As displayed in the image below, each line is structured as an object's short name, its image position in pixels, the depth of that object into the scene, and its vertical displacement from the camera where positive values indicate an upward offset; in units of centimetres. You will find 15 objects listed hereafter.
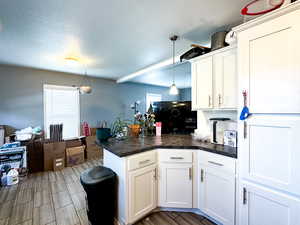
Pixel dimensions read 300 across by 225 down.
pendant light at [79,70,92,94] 432 +92
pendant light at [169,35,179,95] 242 +35
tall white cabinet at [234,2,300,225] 105 -8
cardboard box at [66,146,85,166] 352 -112
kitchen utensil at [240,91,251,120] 128 -1
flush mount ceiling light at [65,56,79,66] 271 +98
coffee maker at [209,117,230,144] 185 -28
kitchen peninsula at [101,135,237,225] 153 -78
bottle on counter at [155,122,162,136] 256 -32
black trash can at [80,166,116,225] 148 -89
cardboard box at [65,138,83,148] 363 -82
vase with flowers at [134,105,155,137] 248 -20
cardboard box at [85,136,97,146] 398 -81
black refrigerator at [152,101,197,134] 267 -11
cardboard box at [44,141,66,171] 329 -97
